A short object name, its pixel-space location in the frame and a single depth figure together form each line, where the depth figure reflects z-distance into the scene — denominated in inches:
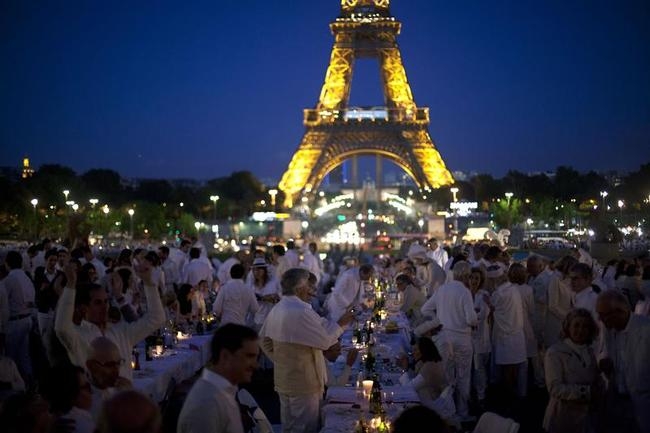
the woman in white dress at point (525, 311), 380.2
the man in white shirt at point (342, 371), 266.8
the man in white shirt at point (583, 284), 320.5
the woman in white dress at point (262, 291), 427.8
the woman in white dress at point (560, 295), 386.6
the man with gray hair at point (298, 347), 242.8
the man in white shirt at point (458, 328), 339.6
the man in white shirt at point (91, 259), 497.6
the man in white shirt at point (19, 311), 397.7
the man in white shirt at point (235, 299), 388.8
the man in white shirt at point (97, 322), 219.8
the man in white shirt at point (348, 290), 450.4
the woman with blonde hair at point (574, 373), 213.8
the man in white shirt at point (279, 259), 591.7
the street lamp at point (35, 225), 1671.3
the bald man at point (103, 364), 179.5
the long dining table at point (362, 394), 225.5
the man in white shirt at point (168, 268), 612.2
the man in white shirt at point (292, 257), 645.4
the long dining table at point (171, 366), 299.3
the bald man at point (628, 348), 222.1
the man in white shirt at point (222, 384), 150.4
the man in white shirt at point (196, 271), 570.9
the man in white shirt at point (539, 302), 410.3
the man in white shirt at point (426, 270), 500.7
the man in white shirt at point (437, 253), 720.8
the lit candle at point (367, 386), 249.4
